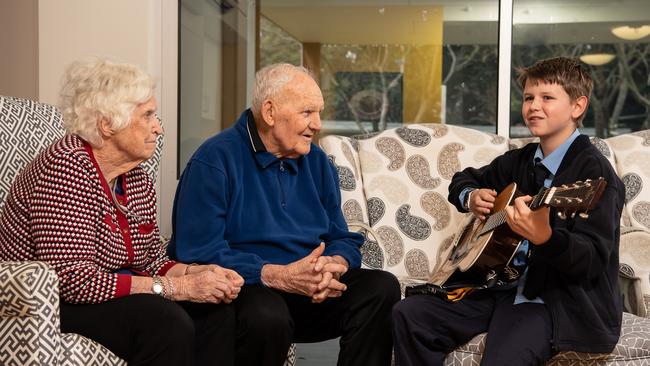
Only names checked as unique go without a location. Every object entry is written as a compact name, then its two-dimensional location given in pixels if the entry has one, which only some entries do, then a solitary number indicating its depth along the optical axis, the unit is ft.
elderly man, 8.36
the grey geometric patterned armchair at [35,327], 6.84
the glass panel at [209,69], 14.53
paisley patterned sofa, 11.08
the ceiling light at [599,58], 14.44
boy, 8.00
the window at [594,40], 14.34
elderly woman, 7.28
